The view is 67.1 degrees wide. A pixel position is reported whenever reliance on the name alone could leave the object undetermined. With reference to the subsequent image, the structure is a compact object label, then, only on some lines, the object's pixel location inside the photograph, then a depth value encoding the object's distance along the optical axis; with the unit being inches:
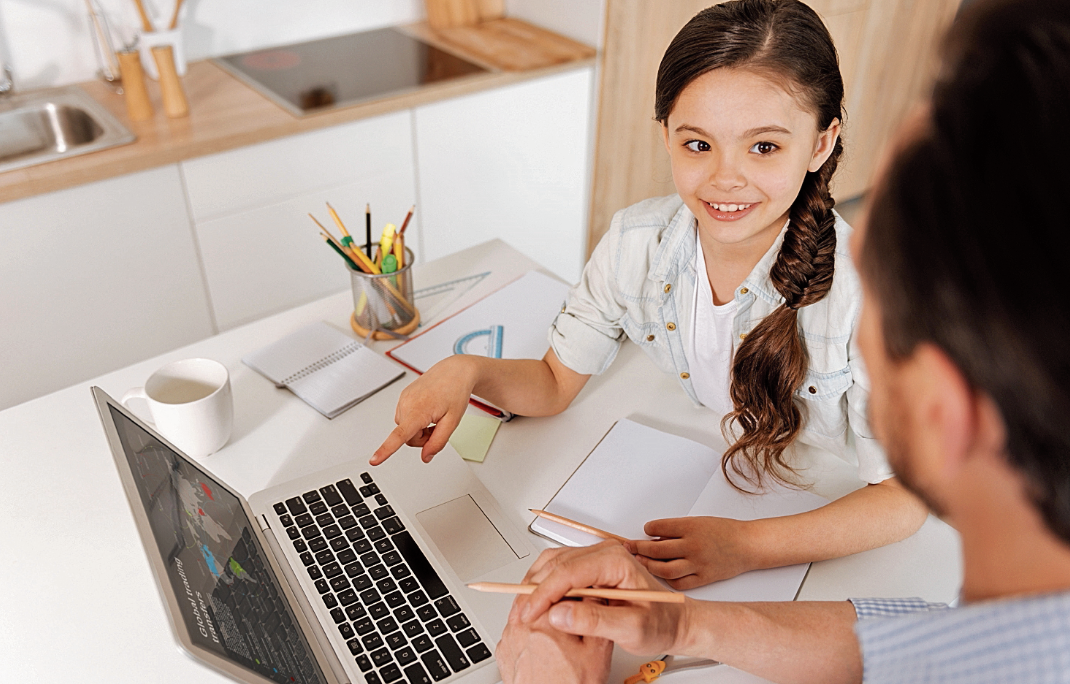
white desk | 30.9
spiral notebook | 43.5
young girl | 35.0
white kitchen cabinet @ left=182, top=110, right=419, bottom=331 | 77.6
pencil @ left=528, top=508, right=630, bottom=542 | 33.3
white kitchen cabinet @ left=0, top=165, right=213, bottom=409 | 69.5
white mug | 38.0
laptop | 26.5
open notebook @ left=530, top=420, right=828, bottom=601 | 34.3
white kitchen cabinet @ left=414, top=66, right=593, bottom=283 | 89.4
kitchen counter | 68.3
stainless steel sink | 79.5
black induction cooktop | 84.2
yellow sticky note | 40.5
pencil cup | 47.4
